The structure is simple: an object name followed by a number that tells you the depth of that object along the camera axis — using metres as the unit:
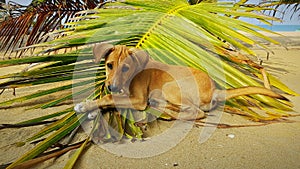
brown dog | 1.54
